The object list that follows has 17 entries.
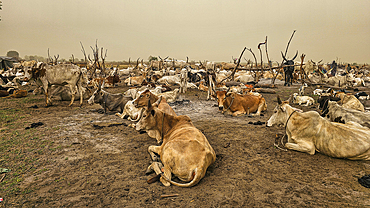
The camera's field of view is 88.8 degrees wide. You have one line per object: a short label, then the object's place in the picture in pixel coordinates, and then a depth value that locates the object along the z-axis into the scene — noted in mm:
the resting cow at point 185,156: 3725
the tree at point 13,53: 110762
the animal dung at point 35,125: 7086
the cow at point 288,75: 20847
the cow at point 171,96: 12828
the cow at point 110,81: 20766
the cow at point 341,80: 19062
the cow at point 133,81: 22391
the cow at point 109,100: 9785
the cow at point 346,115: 5777
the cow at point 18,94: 13130
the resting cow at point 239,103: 10219
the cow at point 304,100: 11594
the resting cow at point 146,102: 7612
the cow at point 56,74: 10562
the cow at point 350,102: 8406
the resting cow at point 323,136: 4543
